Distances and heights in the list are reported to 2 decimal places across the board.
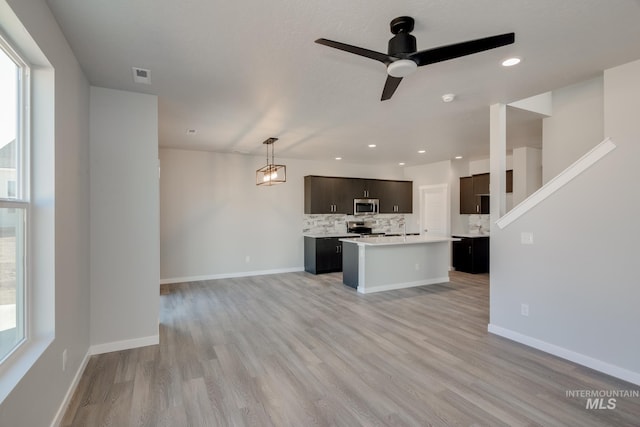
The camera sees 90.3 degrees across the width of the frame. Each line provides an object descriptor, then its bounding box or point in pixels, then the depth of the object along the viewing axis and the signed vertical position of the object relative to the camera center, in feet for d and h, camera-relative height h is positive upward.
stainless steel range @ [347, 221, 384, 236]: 26.68 -1.41
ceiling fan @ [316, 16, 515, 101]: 6.37 +3.31
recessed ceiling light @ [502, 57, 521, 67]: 8.70 +4.17
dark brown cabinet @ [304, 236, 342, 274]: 23.03 -3.20
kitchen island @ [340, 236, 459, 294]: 18.26 -3.08
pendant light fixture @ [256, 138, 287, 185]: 17.91 +2.20
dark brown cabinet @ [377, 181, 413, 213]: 27.30 +1.32
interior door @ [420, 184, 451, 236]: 26.30 +0.12
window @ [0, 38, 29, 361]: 5.49 +0.22
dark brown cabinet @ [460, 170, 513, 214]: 24.24 +1.39
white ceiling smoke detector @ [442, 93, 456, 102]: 11.24 +4.12
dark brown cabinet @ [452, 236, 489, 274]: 23.70 -3.23
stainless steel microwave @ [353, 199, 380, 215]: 26.09 +0.43
